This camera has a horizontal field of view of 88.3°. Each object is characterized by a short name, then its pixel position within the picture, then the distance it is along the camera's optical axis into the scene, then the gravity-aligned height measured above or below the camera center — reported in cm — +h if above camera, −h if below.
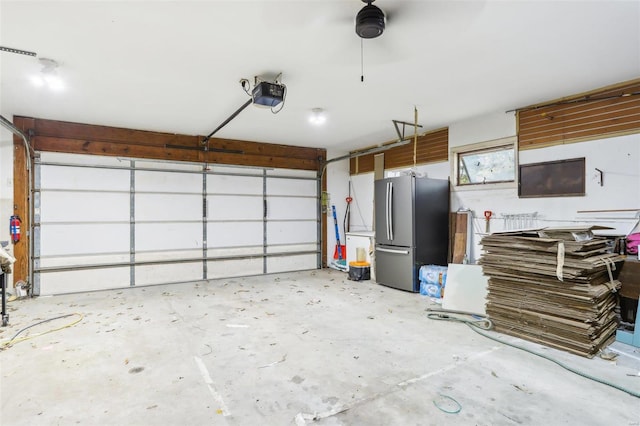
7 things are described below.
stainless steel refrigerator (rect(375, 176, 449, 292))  539 -26
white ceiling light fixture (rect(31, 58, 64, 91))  329 +146
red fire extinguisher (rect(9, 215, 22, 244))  508 -25
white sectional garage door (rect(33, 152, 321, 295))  553 -21
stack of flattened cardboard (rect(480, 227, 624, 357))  305 -75
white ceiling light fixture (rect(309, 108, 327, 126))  499 +151
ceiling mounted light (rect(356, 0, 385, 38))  231 +136
